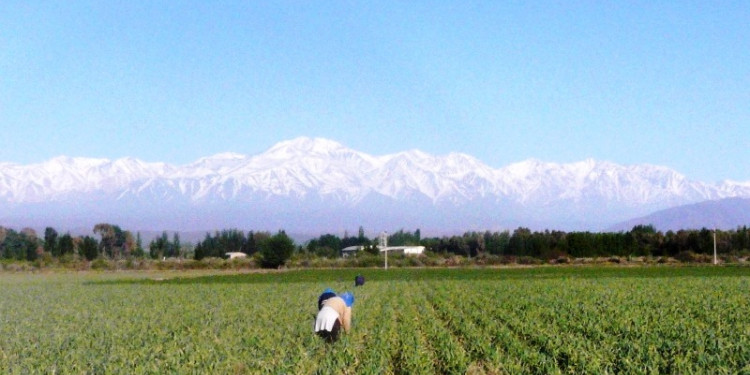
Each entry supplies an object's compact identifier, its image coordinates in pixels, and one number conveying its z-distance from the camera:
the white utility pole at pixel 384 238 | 117.82
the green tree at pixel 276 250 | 117.62
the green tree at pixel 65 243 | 195.62
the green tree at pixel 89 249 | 176.75
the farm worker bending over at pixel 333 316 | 18.02
